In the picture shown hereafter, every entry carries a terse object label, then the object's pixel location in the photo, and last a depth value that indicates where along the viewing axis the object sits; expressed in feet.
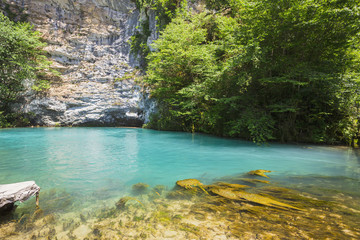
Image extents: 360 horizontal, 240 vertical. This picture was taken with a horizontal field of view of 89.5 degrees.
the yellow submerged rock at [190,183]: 10.29
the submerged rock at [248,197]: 7.75
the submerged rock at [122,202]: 8.11
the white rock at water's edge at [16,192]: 6.73
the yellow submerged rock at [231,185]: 10.16
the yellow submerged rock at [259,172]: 12.84
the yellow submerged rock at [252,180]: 11.29
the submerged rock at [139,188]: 9.89
